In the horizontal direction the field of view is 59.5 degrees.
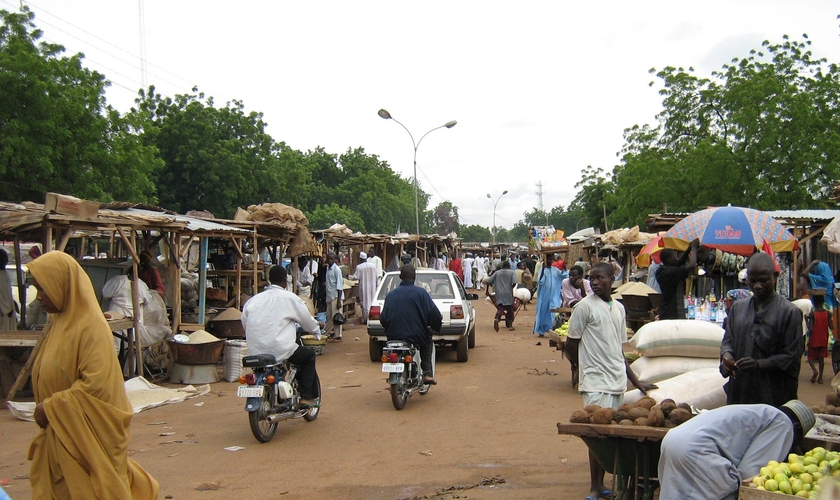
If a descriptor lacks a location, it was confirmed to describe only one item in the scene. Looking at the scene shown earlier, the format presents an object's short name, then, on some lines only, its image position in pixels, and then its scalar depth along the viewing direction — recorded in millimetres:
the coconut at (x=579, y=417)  5023
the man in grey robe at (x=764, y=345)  4664
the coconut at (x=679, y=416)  4699
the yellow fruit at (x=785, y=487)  3776
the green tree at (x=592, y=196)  50500
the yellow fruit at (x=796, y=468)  3938
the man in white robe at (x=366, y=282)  19375
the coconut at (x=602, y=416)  4906
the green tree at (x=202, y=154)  34469
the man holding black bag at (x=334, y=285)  16953
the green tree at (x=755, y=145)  24188
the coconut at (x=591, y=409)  5080
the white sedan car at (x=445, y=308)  12828
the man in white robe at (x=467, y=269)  34594
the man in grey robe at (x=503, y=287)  18172
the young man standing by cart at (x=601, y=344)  5855
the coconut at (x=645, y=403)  5129
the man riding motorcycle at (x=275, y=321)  7582
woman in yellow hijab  3992
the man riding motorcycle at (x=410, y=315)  9195
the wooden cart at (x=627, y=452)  4754
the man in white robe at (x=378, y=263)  21109
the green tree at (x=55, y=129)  21312
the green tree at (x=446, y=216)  99750
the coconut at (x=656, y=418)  4746
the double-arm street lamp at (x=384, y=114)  28641
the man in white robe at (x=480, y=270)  38250
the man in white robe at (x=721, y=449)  3996
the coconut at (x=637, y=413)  4910
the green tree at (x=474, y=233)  106375
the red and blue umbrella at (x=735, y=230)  8359
